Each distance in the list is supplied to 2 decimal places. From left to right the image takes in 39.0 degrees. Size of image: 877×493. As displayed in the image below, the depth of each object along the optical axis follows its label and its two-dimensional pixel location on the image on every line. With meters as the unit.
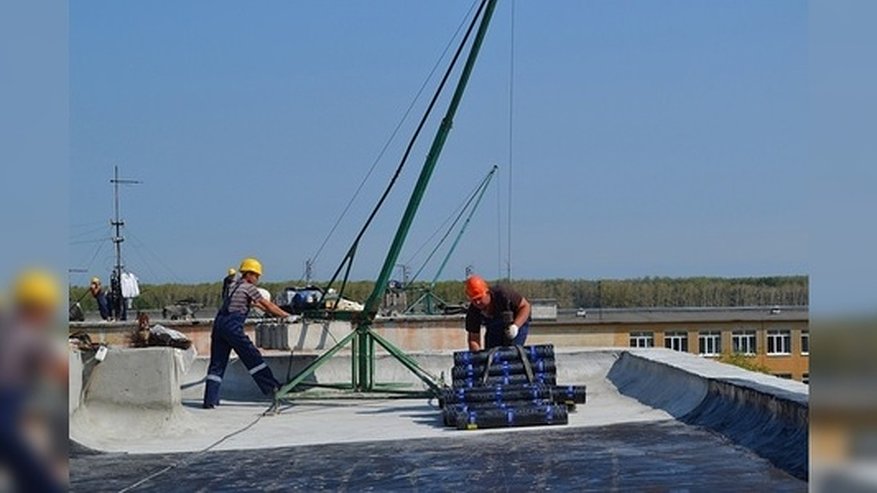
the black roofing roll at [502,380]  11.84
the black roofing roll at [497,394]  11.15
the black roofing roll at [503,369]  11.98
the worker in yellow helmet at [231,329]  13.23
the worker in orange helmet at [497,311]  12.92
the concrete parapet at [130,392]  10.33
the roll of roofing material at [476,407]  10.84
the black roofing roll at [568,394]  11.77
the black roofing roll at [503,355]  12.06
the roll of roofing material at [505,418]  10.67
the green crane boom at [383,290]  14.21
